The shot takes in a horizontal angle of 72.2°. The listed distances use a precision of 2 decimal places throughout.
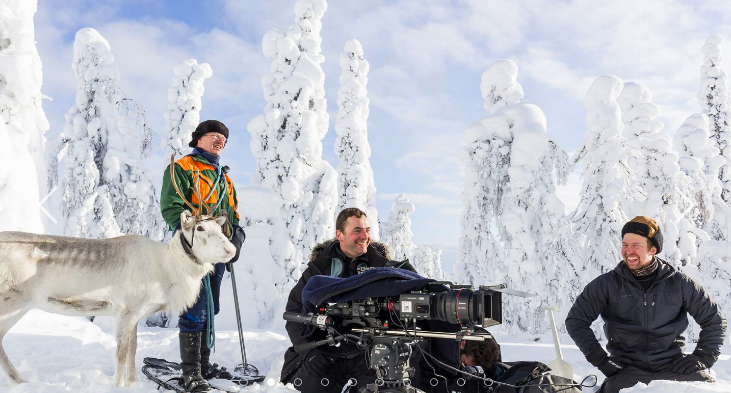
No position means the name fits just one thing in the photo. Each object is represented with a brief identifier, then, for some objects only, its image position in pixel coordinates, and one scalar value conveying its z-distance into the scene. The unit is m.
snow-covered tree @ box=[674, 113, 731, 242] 18.78
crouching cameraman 3.62
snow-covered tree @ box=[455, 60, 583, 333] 15.81
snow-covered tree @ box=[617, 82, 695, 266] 15.72
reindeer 3.77
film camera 2.57
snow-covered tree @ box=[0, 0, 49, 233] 8.91
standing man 4.16
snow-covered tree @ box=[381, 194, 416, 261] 33.41
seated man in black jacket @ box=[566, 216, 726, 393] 4.03
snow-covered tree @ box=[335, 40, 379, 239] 22.31
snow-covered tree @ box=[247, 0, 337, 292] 18.75
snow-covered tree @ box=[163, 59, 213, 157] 20.77
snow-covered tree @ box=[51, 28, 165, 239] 18.42
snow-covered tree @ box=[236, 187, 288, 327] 18.55
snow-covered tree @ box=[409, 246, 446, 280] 38.62
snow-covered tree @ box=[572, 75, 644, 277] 15.70
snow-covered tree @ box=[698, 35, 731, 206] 20.12
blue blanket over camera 2.86
